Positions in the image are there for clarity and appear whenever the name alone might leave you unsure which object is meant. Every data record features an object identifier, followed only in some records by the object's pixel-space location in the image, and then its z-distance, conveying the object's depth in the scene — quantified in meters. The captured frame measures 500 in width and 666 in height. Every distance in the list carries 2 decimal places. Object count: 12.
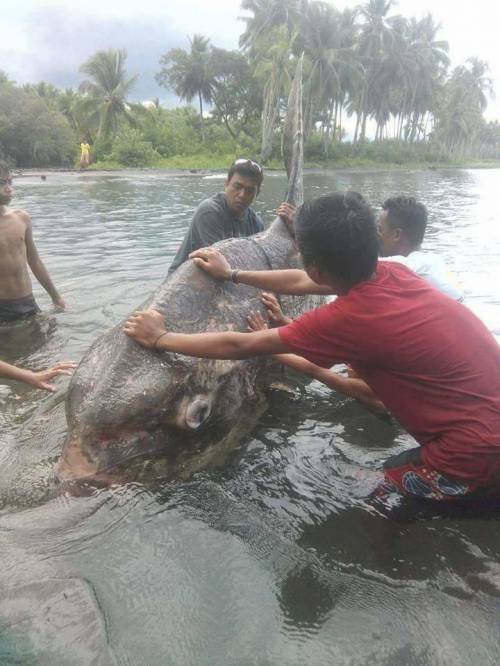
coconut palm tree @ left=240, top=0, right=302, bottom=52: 46.69
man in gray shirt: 4.54
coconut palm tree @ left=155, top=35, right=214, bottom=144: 48.16
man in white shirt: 3.88
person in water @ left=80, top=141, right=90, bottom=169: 36.91
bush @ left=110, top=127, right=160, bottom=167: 41.34
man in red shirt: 2.27
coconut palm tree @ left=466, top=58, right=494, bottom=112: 69.94
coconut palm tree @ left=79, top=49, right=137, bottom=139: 43.16
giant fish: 2.59
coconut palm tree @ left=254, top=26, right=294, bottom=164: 38.75
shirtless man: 5.11
